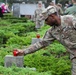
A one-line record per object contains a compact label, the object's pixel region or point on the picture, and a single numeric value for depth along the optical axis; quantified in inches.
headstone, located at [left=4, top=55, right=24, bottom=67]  313.3
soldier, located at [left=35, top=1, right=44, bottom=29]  934.0
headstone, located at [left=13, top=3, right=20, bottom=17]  1411.7
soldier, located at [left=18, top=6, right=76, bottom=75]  240.6
